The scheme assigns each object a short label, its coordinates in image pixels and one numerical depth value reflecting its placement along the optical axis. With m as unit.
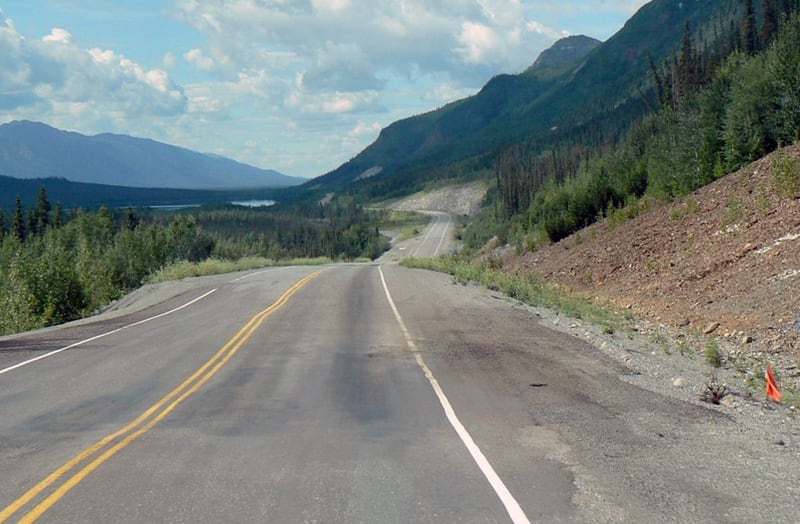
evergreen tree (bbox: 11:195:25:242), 112.31
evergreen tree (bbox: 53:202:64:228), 118.69
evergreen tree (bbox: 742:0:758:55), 65.81
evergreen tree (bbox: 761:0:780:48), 64.56
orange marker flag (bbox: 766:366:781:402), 10.39
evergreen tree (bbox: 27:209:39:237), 118.31
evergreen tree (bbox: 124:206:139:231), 105.94
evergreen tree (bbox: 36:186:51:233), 118.38
